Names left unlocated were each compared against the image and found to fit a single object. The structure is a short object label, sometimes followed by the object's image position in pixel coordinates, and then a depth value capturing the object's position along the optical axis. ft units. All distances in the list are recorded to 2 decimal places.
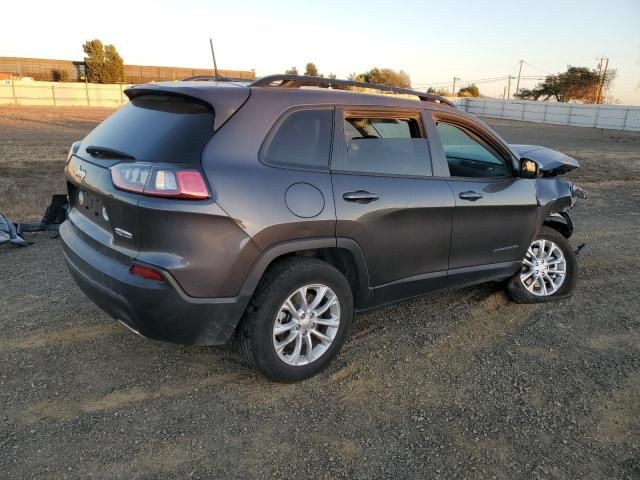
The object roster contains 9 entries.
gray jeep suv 8.85
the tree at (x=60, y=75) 222.28
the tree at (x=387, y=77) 249.51
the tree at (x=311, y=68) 244.89
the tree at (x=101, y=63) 211.20
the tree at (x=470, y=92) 277.27
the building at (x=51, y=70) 220.43
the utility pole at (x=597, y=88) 233.96
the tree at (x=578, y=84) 237.25
